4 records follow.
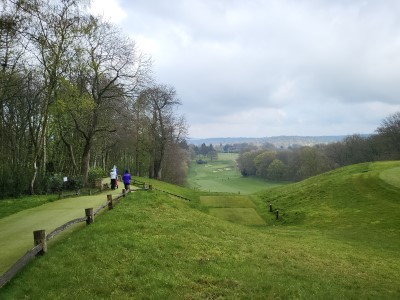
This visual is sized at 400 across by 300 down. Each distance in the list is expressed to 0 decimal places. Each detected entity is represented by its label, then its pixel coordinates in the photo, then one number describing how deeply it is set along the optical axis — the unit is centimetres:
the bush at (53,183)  3145
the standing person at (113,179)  3391
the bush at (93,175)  3799
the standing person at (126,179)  2936
